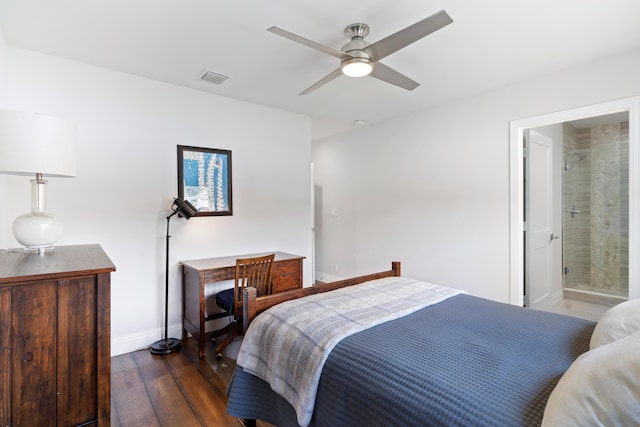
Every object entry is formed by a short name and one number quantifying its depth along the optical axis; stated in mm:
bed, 826
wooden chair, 2607
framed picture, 3111
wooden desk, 2691
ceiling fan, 1671
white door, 3348
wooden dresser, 1234
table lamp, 1493
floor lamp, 2785
